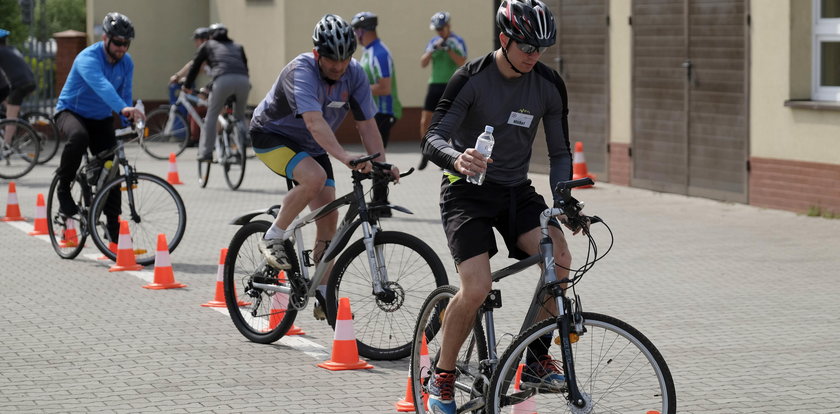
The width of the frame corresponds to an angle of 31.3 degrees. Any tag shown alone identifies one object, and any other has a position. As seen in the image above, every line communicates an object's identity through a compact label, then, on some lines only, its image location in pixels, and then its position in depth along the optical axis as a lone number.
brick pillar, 27.67
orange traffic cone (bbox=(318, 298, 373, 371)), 7.70
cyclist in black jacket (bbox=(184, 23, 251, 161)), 17.94
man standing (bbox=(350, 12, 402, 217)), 15.34
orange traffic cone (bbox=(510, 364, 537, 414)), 6.02
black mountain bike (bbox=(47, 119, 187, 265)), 11.23
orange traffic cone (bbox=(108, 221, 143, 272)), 11.34
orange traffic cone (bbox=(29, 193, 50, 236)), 13.74
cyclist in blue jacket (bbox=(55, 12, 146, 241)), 11.20
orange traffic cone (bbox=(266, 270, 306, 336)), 8.40
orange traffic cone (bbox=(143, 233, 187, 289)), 10.56
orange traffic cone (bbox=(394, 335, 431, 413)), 6.80
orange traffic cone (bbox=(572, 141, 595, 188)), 17.41
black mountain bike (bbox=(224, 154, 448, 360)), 7.73
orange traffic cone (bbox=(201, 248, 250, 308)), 9.74
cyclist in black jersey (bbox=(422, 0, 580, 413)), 5.88
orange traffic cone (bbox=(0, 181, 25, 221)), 14.91
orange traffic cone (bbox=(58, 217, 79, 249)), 12.03
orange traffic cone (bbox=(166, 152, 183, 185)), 18.52
